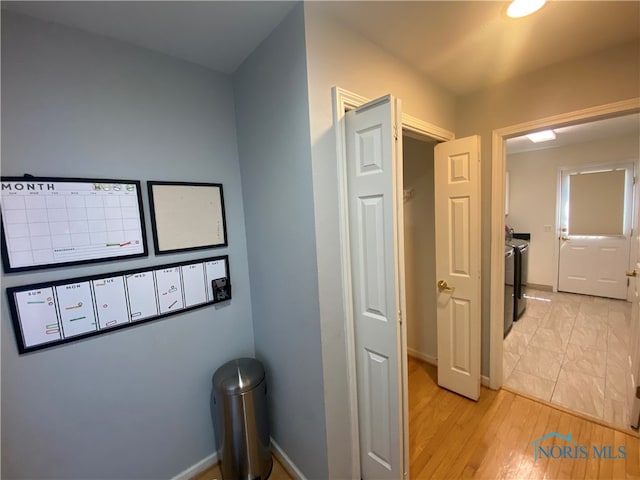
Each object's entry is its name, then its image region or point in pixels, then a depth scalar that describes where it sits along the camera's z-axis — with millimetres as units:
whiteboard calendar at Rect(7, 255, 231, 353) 1145
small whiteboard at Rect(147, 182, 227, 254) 1444
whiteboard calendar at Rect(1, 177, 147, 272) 1109
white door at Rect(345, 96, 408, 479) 1169
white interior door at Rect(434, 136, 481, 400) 1955
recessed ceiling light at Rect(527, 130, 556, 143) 3418
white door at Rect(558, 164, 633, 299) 3926
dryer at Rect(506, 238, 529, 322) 3303
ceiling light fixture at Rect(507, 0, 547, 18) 1174
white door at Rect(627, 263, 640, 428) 1724
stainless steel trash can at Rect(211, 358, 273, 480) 1482
